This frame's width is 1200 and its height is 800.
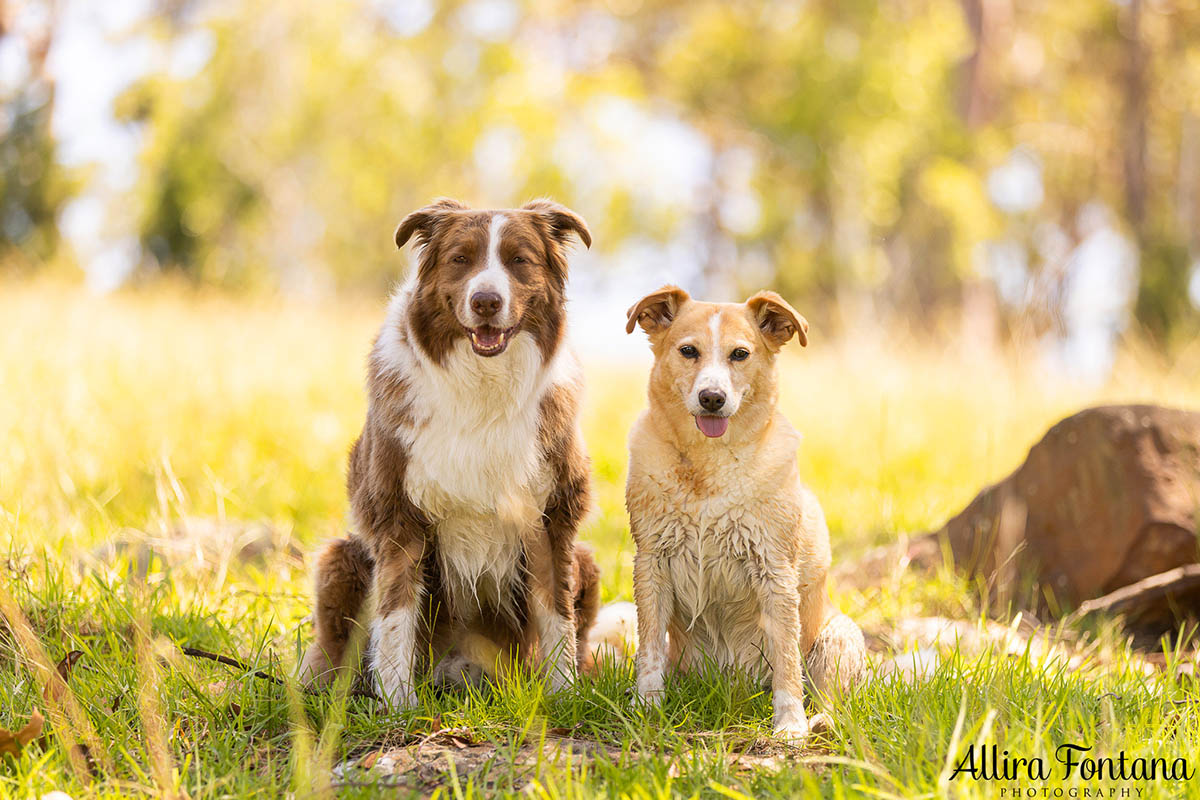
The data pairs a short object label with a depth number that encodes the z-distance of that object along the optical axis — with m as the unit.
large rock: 5.38
